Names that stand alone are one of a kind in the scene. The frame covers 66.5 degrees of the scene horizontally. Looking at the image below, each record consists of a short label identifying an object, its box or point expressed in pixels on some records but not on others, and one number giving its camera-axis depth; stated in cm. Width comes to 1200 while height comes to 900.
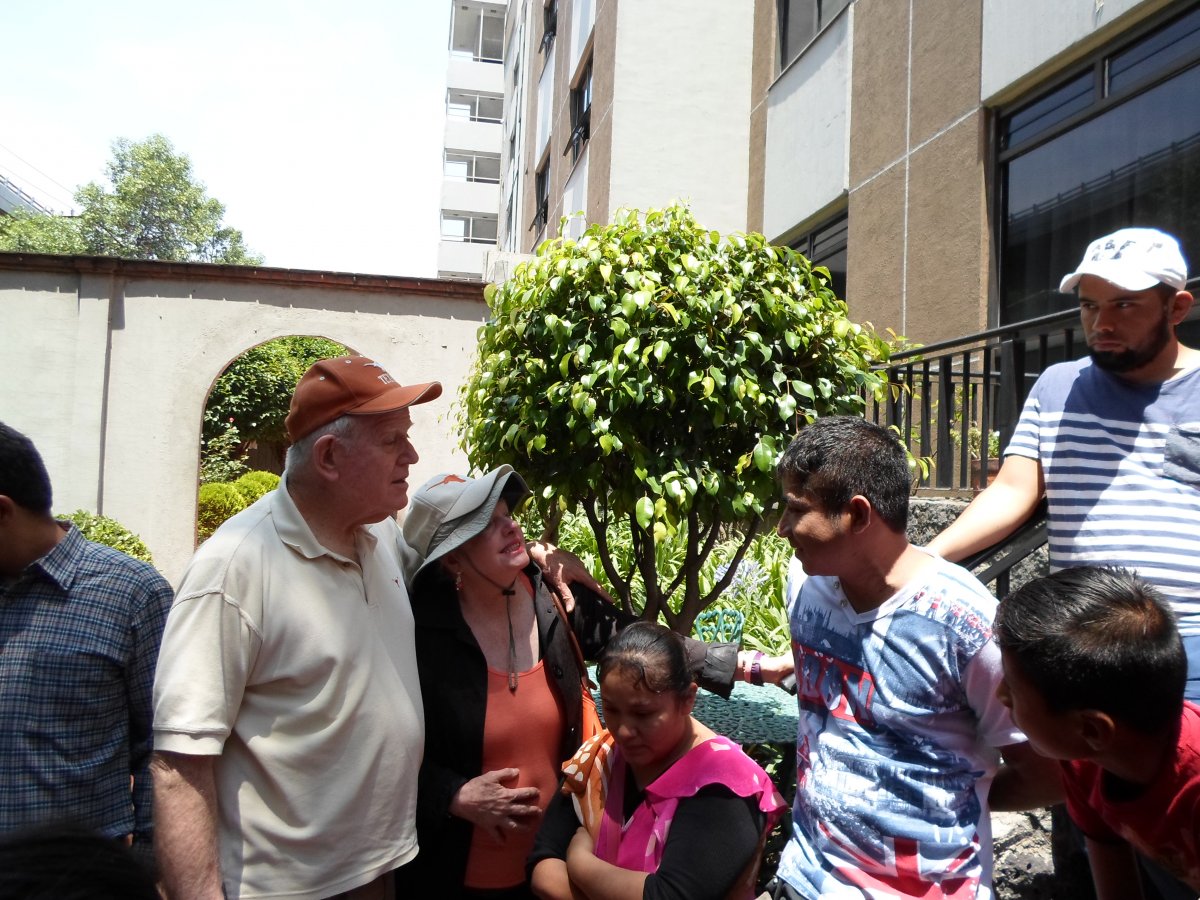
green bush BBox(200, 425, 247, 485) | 1967
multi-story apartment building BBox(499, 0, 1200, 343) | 643
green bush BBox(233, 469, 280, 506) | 1689
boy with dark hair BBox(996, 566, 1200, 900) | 151
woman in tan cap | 250
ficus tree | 362
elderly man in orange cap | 196
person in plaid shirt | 229
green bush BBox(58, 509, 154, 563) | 964
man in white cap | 218
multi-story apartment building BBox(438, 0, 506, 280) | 3941
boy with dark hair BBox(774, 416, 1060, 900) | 180
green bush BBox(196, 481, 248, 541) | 1531
